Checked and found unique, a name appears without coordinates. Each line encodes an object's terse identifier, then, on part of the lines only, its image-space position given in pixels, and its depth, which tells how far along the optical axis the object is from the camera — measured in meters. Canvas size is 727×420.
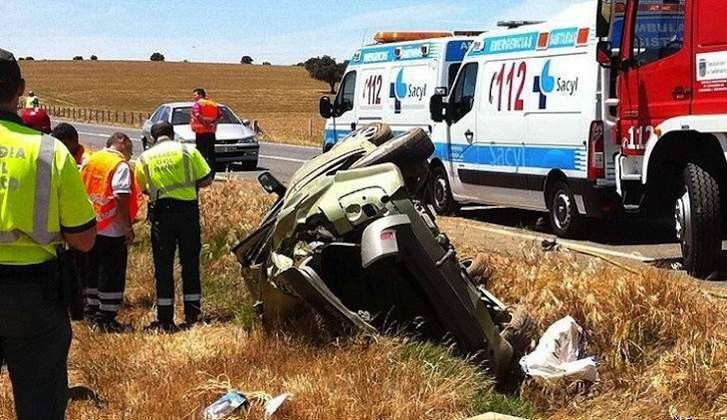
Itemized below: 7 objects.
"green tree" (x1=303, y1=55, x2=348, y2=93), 94.69
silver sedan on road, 21.22
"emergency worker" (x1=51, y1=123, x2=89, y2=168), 8.05
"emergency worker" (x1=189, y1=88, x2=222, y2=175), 17.82
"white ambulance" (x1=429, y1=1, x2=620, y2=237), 10.45
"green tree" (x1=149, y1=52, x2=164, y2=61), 147.00
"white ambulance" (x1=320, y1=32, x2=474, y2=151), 14.22
